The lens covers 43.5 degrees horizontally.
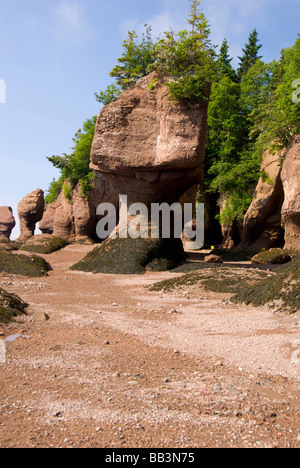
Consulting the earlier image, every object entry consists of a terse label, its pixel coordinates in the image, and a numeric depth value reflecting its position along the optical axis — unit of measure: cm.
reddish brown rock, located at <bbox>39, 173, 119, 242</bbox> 2606
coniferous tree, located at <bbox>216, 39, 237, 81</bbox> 2954
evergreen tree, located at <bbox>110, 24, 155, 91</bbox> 1633
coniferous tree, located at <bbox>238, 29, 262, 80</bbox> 3838
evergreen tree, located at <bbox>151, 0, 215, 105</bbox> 1180
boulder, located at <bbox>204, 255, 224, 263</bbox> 1424
